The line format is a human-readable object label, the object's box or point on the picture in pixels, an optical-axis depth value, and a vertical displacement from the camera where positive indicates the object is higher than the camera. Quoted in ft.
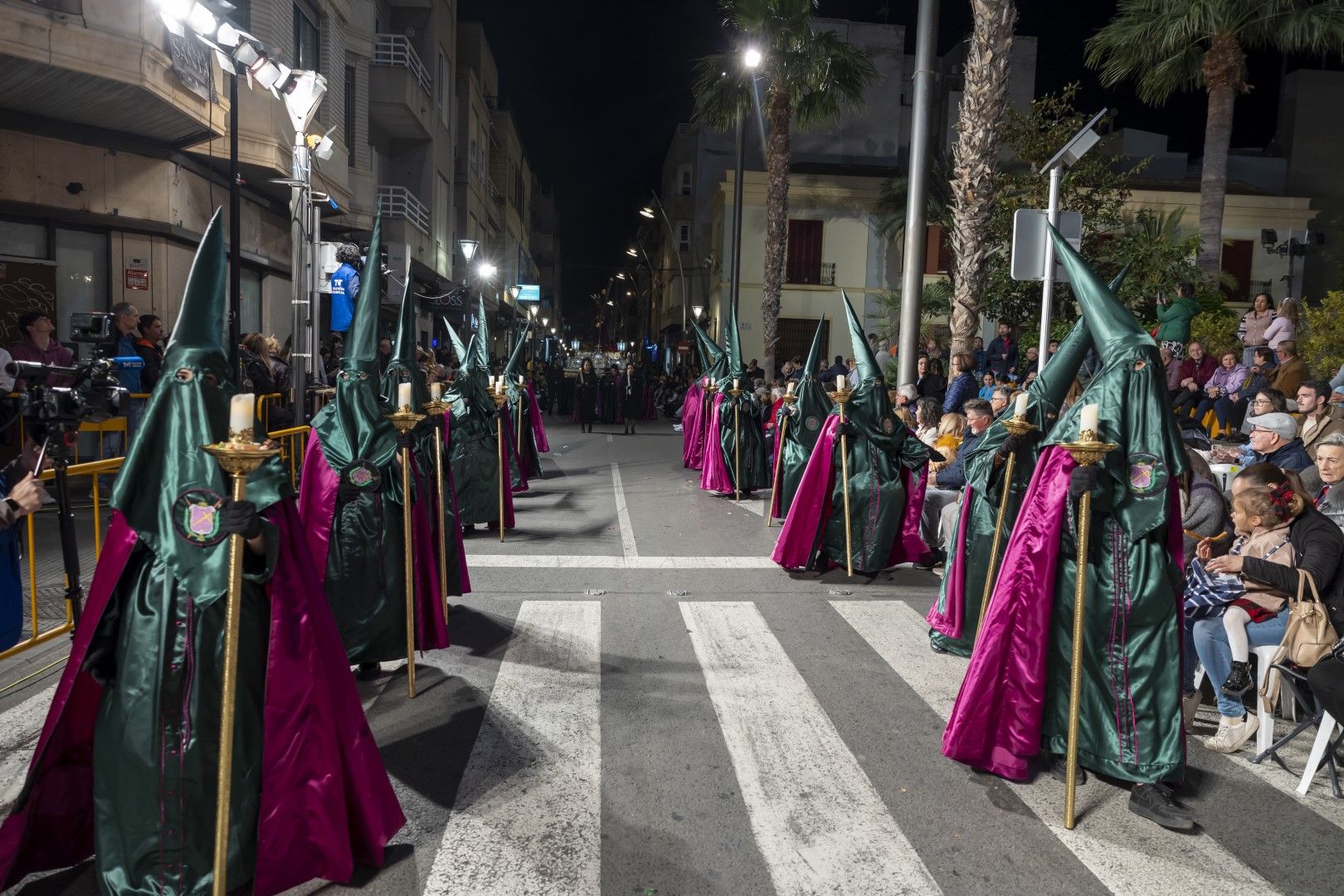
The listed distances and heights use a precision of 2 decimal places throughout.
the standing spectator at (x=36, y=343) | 31.53 +0.09
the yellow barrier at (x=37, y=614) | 18.43 -5.22
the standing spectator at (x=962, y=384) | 41.78 -0.28
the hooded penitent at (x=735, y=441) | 44.68 -3.43
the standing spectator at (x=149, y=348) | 34.47 +0.06
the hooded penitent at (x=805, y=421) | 33.73 -1.72
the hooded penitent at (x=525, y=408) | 44.24 -2.38
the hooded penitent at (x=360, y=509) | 17.16 -2.84
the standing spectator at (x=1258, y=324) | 45.65 +3.15
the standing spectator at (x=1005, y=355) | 52.49 +1.36
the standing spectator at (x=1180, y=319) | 49.14 +3.53
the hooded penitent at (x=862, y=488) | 27.48 -3.33
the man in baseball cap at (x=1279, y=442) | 22.98 -1.33
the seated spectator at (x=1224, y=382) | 42.14 +0.21
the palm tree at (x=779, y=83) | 73.10 +23.26
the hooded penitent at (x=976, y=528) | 18.19 -3.21
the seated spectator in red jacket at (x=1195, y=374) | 44.78 +0.60
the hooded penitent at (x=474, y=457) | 33.65 -3.45
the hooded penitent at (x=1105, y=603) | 13.10 -3.17
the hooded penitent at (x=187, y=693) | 9.93 -3.73
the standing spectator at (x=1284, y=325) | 43.98 +3.00
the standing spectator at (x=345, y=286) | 40.57 +4.14
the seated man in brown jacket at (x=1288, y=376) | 37.47 +0.53
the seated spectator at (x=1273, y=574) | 15.51 -3.10
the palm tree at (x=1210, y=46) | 66.28 +25.02
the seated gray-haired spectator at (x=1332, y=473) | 18.58 -1.64
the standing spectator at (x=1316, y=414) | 26.35 -0.67
